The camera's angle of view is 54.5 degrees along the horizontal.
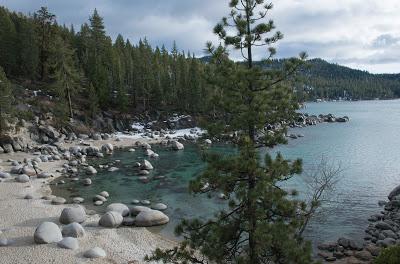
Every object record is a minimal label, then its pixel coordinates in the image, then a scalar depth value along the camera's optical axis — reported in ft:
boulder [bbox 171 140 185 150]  192.65
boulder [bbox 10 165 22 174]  127.47
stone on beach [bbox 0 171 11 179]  120.06
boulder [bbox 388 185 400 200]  101.40
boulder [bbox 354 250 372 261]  67.15
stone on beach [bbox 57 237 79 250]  64.54
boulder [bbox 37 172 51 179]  124.77
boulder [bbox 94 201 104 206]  98.22
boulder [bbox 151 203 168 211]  94.21
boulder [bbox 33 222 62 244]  65.77
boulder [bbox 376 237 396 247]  72.13
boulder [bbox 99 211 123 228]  78.33
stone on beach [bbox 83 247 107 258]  62.31
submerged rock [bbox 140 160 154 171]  141.94
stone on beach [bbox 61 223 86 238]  70.69
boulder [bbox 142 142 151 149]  194.65
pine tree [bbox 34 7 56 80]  249.55
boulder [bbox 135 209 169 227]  80.74
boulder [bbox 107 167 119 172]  140.27
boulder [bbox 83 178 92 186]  119.44
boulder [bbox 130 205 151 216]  86.41
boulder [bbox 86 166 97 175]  134.72
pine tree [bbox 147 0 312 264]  38.40
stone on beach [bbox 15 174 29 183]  116.37
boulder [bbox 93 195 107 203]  101.36
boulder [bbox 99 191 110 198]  104.86
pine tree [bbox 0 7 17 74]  241.96
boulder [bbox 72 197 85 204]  99.50
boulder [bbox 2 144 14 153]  160.77
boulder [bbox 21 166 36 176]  125.30
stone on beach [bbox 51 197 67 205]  95.45
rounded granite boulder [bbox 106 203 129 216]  85.87
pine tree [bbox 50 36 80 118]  211.82
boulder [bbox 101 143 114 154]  181.27
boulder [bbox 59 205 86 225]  79.05
